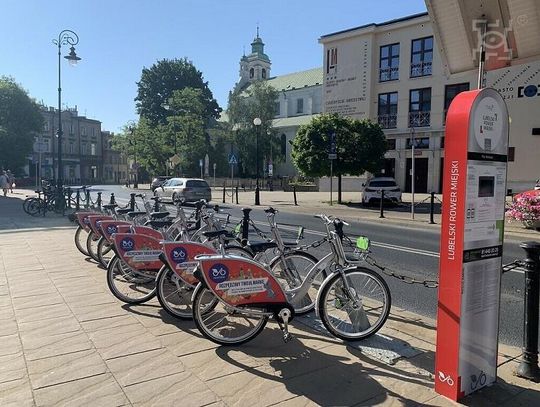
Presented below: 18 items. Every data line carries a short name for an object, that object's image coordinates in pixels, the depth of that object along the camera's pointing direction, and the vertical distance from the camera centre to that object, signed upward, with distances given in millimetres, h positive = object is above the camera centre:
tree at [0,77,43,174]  53406 +6222
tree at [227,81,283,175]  60616 +7294
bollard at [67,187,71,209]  19097 -782
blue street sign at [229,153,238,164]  28236 +1112
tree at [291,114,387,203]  26203 +1877
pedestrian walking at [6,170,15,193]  39219 -649
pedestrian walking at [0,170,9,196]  32219 -620
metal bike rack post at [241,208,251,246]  6855 -678
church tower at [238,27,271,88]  80250 +19792
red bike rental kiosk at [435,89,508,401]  3186 -414
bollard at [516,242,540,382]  3626 -1017
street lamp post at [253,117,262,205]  26178 -707
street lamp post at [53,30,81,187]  20344 +5151
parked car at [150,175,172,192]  43641 -438
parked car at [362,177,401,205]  24641 -523
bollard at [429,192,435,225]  16592 -1165
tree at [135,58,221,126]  74688 +14844
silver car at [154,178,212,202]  25125 -649
